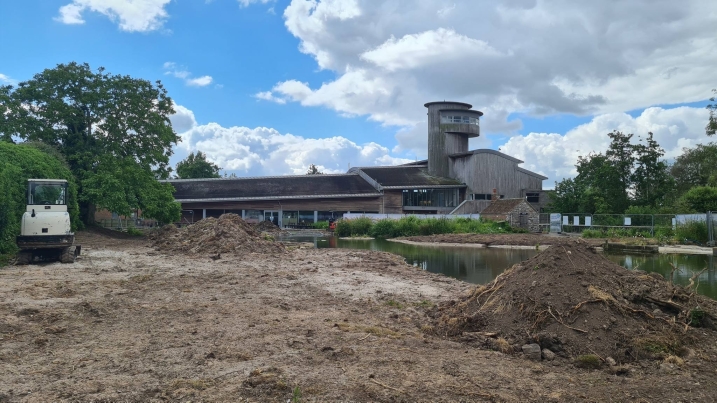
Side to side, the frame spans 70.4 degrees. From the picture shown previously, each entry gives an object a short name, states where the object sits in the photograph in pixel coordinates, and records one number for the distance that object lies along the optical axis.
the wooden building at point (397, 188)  54.59
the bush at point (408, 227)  45.12
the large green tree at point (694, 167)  41.91
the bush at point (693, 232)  28.81
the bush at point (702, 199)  32.25
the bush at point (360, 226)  46.44
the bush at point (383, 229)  46.41
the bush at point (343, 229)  46.50
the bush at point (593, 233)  36.51
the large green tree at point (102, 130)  30.80
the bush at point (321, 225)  53.03
